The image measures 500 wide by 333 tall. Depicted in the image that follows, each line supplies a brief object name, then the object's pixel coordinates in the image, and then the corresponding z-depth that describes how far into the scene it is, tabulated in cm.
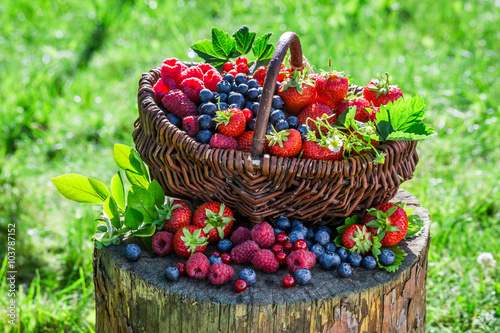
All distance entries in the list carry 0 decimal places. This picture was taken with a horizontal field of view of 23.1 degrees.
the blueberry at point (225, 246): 114
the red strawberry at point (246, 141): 114
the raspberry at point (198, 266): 111
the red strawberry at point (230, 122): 114
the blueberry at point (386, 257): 113
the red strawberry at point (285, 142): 112
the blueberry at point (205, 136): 114
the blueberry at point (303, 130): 115
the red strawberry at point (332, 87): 117
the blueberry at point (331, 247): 114
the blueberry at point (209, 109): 116
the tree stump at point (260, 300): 109
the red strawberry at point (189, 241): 113
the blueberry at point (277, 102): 117
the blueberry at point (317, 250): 114
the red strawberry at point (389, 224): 114
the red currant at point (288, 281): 110
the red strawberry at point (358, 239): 113
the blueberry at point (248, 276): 110
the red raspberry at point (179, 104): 118
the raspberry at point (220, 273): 110
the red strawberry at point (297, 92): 117
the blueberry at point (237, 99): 117
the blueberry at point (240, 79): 120
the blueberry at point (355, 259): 113
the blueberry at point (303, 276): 110
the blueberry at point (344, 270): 112
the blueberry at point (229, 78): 120
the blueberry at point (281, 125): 114
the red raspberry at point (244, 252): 113
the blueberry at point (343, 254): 114
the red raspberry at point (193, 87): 120
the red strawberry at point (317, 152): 113
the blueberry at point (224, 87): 118
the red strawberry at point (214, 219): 114
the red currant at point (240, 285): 109
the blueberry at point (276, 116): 115
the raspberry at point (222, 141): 113
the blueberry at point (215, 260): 112
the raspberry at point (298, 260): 112
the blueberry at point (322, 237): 115
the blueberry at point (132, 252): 113
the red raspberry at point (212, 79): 121
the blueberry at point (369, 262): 113
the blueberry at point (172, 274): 110
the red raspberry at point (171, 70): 122
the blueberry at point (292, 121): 116
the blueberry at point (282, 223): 115
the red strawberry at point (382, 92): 118
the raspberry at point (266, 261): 112
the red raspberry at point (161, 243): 114
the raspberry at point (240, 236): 115
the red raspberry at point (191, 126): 116
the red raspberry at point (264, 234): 113
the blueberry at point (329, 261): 113
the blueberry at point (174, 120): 118
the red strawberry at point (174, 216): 116
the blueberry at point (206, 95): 118
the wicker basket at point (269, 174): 111
